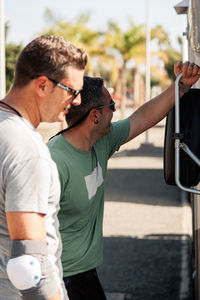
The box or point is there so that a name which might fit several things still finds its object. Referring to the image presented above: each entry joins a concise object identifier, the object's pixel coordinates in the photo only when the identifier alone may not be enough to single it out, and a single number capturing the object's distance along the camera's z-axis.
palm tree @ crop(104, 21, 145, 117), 37.38
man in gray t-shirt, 1.88
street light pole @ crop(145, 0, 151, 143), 28.46
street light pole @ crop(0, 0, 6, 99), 9.11
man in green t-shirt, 2.91
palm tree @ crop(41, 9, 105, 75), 40.65
